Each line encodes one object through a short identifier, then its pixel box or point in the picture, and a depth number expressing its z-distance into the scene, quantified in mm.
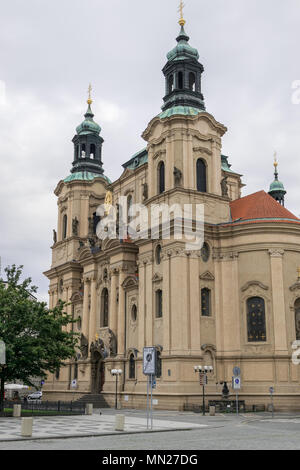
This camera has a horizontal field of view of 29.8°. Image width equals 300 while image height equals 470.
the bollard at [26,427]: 21875
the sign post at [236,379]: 33500
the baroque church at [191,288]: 40406
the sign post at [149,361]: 24406
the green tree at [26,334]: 34688
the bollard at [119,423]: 24272
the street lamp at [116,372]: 43947
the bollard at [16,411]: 33219
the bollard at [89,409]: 35781
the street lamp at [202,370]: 39031
